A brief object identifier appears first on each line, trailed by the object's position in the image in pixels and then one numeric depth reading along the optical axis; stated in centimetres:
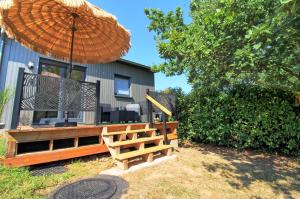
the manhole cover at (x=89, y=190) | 224
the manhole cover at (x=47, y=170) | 296
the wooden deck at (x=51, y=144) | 277
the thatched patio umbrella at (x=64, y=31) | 347
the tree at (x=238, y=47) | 239
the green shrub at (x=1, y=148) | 299
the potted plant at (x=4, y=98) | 502
